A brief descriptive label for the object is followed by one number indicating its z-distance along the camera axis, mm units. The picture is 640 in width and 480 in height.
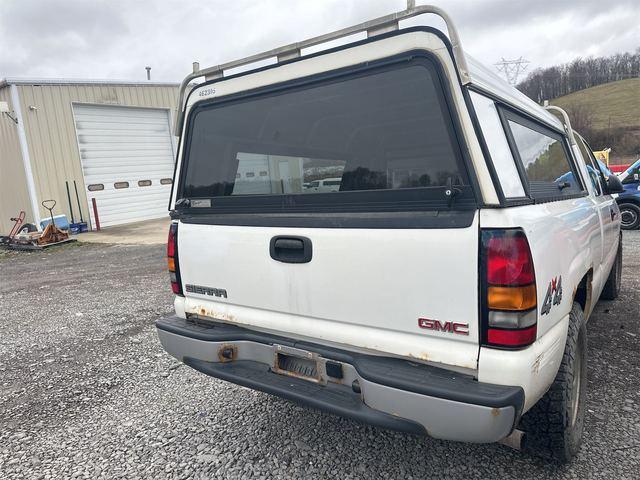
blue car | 10393
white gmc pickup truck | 1838
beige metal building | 13711
